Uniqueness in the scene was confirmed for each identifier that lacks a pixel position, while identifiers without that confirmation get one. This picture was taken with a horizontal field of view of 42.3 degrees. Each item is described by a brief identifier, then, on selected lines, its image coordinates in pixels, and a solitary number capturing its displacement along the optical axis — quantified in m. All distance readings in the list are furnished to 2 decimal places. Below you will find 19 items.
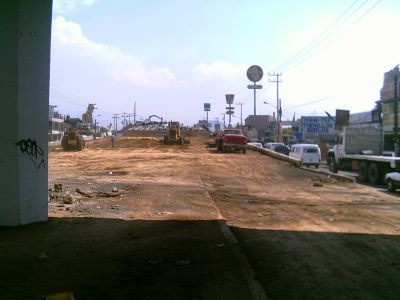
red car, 45.28
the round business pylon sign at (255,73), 74.38
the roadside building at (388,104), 42.09
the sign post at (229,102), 83.31
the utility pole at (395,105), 34.81
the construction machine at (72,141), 51.28
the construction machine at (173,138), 58.19
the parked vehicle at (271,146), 51.78
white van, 41.62
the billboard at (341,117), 51.61
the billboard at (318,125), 70.62
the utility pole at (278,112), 86.29
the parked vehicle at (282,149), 50.38
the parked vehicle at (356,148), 31.52
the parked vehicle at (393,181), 22.49
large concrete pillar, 9.07
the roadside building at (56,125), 103.03
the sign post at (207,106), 134.62
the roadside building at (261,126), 94.88
